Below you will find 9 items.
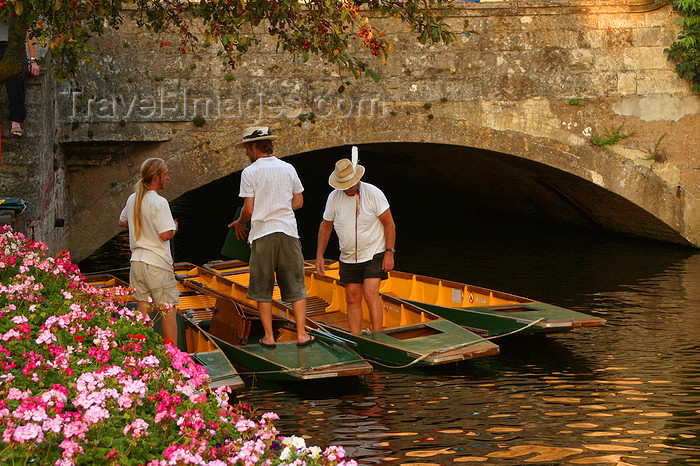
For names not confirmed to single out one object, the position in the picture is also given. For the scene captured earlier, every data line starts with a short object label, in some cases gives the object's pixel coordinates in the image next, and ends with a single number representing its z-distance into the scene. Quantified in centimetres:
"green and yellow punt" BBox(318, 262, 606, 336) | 1305
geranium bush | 478
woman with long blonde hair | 1070
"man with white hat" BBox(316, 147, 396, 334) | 1234
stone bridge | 2002
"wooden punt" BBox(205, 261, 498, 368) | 1160
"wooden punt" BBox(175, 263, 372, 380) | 1078
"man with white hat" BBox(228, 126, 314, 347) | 1117
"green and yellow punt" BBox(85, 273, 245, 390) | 1013
